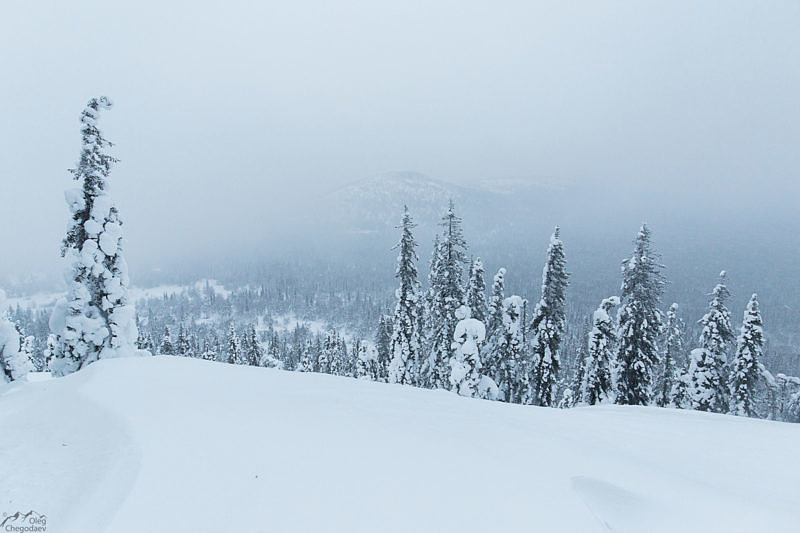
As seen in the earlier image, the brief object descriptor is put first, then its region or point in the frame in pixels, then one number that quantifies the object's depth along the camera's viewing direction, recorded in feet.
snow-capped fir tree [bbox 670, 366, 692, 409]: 78.84
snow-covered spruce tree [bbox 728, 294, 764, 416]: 76.28
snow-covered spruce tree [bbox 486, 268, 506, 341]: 83.21
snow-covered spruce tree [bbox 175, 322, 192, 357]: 150.61
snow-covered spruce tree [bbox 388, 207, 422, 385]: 76.59
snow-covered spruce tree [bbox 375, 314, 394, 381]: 132.26
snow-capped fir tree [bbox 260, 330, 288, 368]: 136.31
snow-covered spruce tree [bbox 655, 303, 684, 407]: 92.89
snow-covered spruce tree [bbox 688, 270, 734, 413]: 74.28
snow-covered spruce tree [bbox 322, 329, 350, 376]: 152.15
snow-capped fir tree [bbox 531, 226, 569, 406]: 74.54
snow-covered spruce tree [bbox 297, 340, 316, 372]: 143.13
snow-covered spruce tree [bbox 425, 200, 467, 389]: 74.02
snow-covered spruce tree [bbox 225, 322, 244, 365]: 137.18
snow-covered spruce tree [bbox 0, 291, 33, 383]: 55.11
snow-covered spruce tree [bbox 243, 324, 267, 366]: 142.61
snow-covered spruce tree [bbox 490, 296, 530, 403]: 77.51
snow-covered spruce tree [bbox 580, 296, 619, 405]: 75.00
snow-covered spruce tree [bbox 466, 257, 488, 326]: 80.84
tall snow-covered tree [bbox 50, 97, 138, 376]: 45.47
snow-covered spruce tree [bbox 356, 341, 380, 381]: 130.83
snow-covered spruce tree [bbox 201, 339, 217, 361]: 149.38
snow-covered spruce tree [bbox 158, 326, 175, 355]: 141.47
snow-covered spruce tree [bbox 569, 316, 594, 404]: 100.22
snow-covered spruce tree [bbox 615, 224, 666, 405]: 70.69
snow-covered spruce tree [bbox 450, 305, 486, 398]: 61.26
